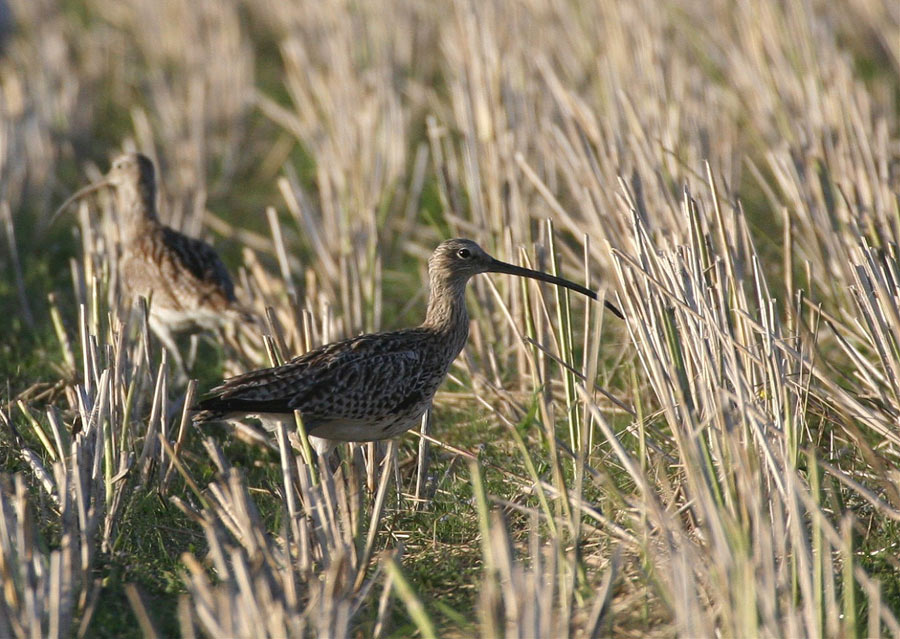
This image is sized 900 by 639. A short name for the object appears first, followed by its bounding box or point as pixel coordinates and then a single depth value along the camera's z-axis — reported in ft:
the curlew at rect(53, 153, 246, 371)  47.37
